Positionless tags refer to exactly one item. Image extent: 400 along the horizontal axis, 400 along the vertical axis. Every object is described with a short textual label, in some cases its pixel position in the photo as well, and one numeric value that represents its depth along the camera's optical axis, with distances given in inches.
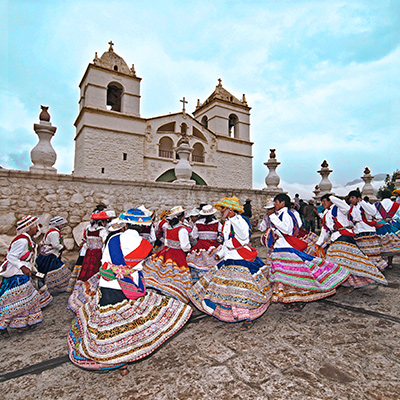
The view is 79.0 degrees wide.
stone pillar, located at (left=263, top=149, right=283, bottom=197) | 427.4
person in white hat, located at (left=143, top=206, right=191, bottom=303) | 178.7
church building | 666.2
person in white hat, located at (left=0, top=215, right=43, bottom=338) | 133.7
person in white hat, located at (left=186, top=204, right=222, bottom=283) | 218.0
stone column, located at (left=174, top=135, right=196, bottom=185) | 352.8
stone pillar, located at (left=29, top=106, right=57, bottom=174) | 265.1
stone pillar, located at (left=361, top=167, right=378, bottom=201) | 603.5
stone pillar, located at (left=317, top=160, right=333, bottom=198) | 505.7
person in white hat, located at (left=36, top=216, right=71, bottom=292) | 190.7
